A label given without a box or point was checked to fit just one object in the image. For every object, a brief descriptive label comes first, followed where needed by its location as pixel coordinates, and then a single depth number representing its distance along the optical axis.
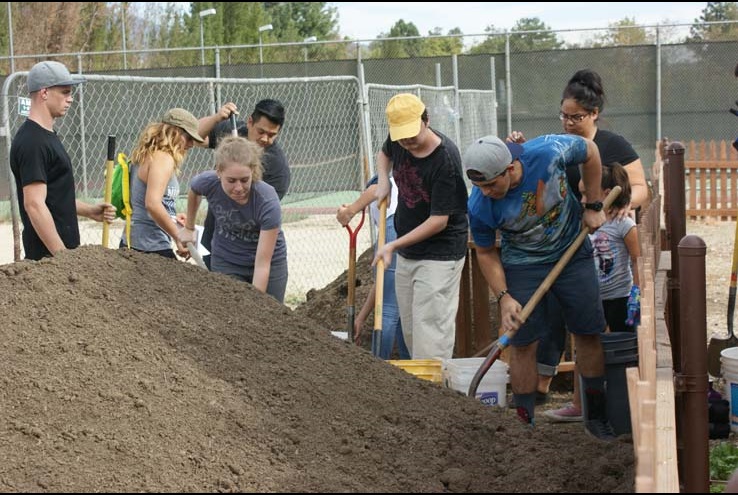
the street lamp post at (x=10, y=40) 17.82
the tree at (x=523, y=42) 22.08
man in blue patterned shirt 4.75
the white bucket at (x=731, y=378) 5.09
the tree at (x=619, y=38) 23.53
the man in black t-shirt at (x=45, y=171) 5.04
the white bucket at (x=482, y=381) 4.86
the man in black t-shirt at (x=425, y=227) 5.17
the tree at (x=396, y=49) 31.54
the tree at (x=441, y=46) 41.82
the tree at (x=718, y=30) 26.18
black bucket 4.87
